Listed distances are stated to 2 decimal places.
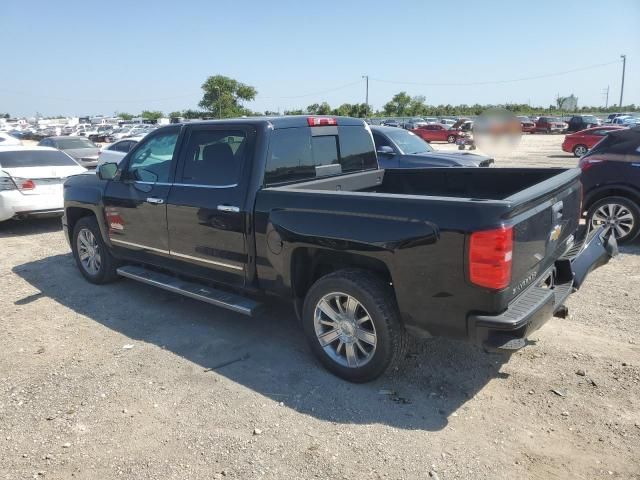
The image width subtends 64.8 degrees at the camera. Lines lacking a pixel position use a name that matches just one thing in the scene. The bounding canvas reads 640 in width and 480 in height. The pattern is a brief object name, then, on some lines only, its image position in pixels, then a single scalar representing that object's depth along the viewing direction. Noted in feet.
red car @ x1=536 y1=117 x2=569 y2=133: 142.72
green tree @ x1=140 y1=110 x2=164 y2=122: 351.67
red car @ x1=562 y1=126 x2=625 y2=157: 73.56
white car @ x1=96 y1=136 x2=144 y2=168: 45.46
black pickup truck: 9.86
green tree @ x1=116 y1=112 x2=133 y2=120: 405.59
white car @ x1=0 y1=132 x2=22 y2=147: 62.09
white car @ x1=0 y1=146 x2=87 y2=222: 28.68
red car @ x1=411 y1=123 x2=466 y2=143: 127.34
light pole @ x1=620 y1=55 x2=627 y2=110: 259.60
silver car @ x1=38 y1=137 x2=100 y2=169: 51.21
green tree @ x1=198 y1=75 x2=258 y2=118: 225.56
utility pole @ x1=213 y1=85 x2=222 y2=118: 218.81
